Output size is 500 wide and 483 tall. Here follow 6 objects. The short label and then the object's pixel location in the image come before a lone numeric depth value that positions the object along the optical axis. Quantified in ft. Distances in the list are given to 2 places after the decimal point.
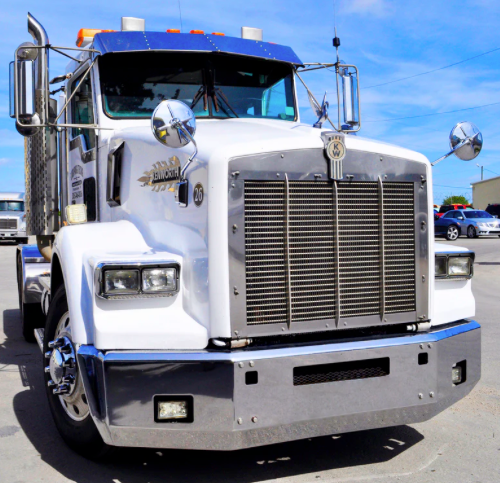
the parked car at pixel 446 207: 129.76
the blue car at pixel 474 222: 96.89
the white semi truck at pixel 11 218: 86.43
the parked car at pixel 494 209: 131.75
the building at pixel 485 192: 207.00
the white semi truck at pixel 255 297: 11.14
